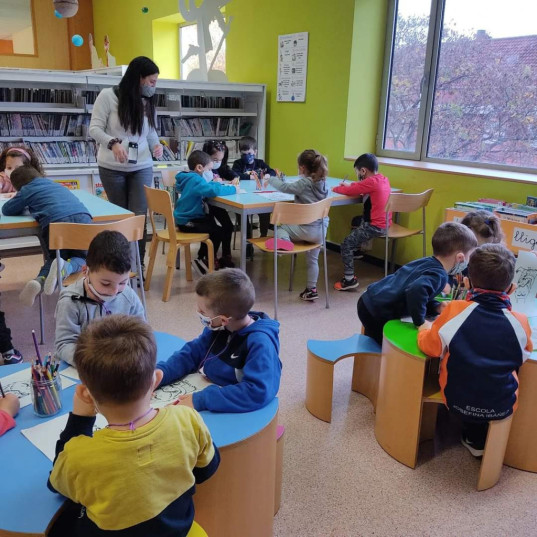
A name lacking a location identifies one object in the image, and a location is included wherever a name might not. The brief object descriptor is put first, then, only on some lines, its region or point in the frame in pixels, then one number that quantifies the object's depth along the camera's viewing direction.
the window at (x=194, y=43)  6.82
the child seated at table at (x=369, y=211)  4.12
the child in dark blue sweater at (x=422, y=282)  2.14
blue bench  2.37
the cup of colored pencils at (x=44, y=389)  1.32
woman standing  3.59
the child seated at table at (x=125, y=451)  0.98
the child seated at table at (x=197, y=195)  3.94
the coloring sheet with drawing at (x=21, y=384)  1.41
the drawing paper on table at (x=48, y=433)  1.22
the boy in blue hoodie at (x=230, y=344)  1.46
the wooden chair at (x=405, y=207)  3.92
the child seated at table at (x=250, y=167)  4.93
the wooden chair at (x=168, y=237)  3.69
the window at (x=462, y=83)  3.92
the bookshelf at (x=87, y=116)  5.02
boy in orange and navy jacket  1.84
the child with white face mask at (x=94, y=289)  1.73
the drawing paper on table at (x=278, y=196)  3.82
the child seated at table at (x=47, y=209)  2.82
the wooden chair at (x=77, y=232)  2.62
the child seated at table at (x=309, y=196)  3.83
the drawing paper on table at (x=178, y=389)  1.44
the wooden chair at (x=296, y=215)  3.38
